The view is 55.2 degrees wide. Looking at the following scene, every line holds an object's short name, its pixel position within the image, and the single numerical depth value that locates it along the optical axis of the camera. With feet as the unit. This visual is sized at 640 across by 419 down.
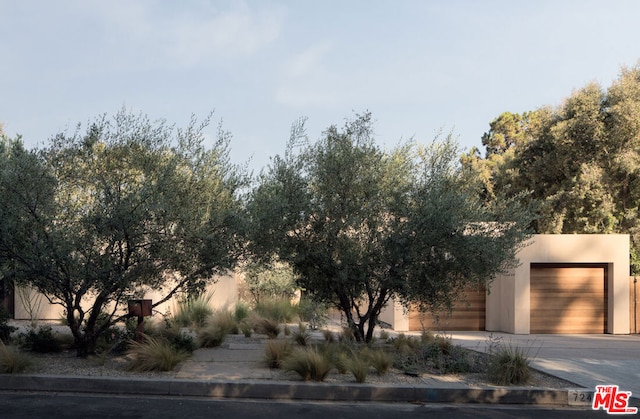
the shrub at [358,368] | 29.55
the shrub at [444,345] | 37.86
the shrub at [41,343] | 36.35
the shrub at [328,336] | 42.33
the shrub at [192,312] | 53.42
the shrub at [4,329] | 38.69
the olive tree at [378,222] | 34.19
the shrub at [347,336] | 40.85
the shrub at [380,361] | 31.60
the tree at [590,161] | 79.05
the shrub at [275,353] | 33.22
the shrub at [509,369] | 30.45
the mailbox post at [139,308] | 34.35
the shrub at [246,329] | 47.60
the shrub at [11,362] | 29.35
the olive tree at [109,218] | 30.76
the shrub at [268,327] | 47.49
